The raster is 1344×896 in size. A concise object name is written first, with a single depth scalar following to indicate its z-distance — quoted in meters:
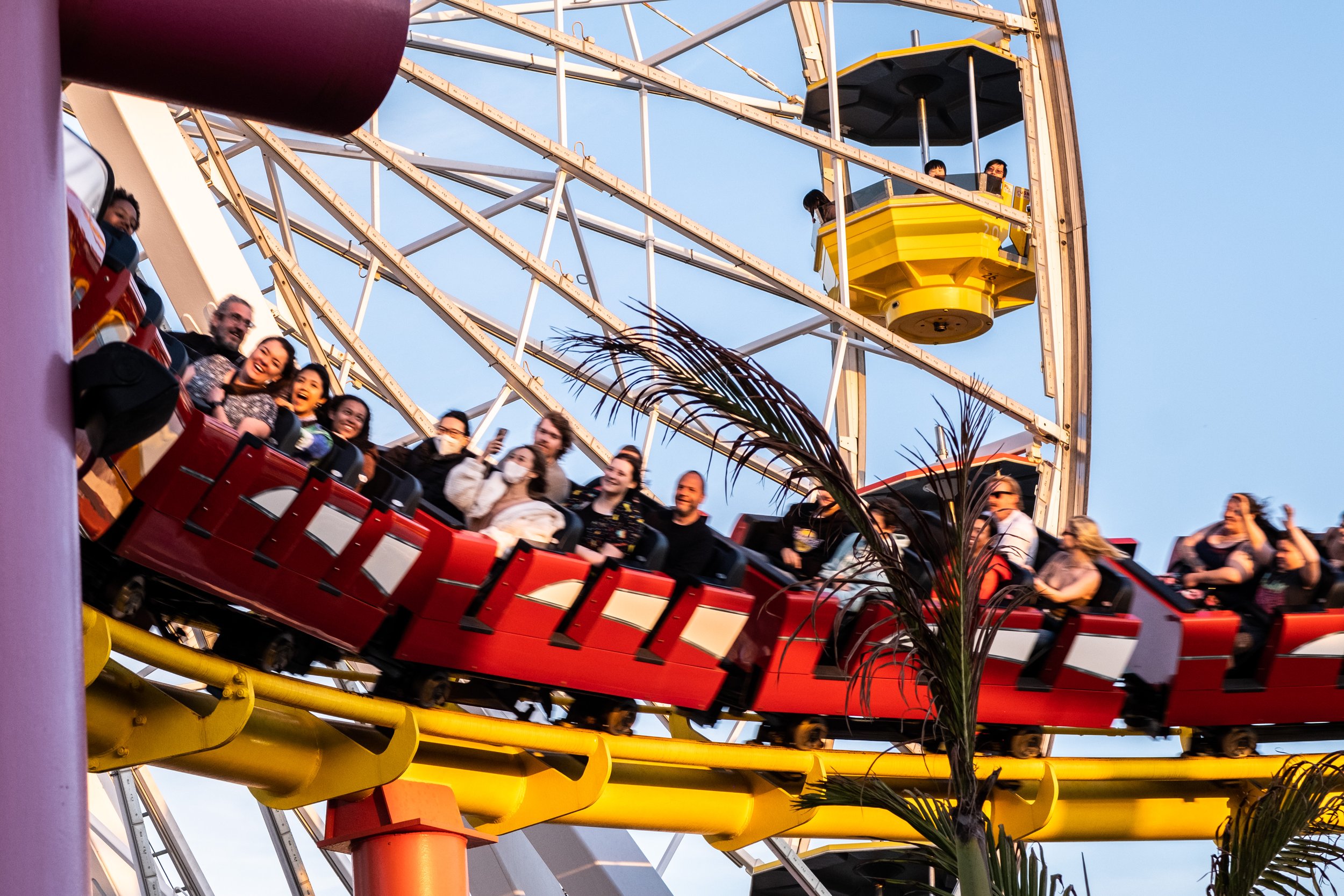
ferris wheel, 14.05
